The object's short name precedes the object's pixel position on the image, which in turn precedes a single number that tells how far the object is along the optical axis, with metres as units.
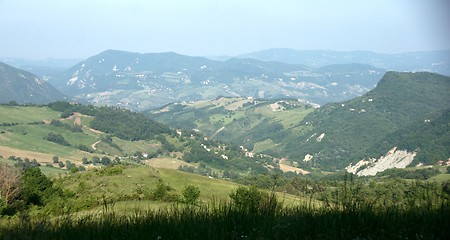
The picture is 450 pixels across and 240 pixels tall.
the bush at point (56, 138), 192.00
